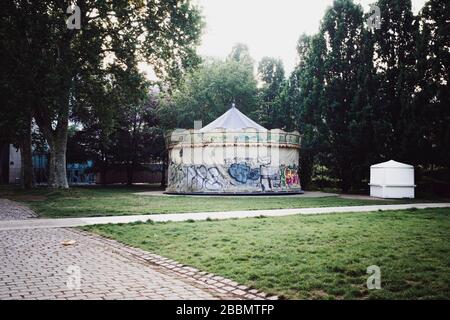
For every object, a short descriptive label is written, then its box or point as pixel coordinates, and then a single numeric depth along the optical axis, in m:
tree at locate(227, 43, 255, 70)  55.42
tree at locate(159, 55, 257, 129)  39.81
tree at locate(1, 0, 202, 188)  22.02
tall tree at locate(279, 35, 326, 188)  30.69
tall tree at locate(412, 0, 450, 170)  24.44
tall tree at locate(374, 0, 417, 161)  26.48
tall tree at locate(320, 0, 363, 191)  29.30
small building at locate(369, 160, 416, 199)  23.23
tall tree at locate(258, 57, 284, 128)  39.72
